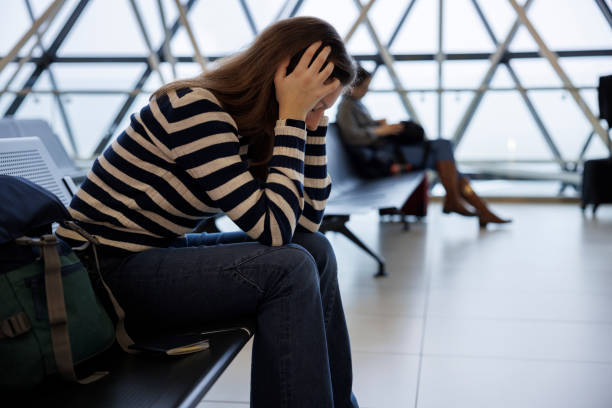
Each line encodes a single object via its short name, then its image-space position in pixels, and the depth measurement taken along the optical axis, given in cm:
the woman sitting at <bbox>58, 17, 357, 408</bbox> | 112
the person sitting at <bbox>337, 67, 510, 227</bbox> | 420
